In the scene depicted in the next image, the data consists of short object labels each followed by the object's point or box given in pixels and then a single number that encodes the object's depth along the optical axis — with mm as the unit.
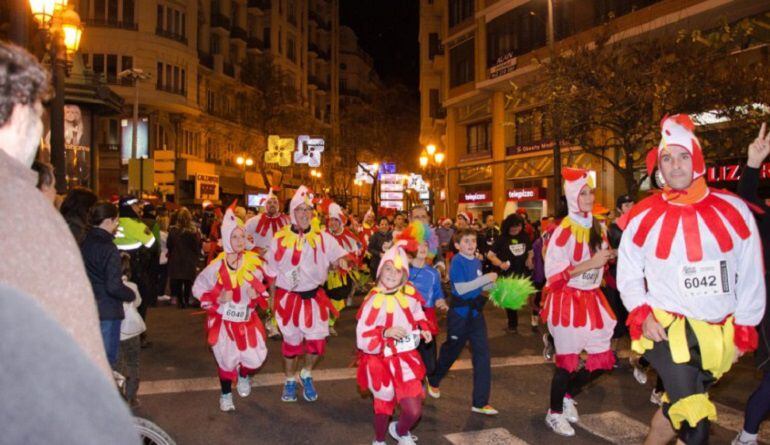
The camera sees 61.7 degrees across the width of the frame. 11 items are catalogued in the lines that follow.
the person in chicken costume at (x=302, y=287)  6770
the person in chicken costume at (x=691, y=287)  3678
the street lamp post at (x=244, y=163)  41812
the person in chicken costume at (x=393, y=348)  5047
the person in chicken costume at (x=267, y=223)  10922
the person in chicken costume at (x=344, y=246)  10141
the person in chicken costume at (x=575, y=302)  5605
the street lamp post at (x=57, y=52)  8625
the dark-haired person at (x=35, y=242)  1111
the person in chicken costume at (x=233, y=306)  6332
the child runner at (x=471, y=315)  6145
